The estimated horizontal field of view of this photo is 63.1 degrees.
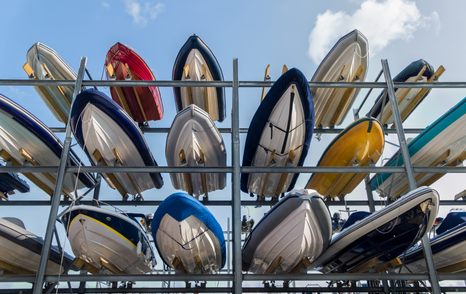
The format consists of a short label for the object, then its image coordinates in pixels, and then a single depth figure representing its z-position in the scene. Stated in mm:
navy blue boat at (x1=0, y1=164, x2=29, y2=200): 3555
